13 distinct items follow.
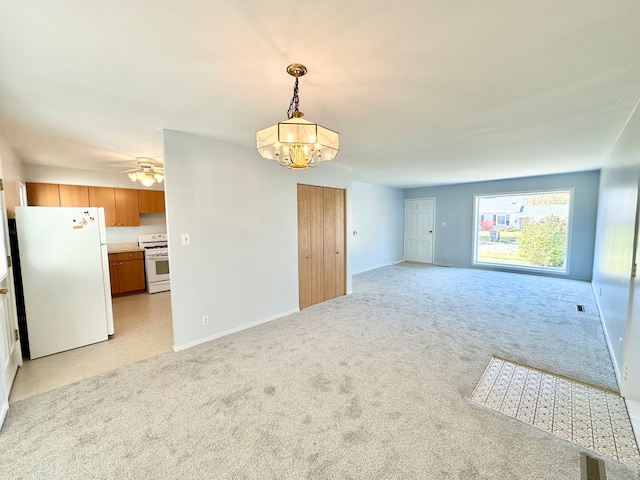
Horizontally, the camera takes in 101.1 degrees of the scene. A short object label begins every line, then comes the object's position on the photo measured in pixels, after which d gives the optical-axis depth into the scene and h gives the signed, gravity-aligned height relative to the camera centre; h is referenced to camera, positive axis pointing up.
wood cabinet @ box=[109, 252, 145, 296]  5.04 -0.97
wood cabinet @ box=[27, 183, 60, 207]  4.35 +0.50
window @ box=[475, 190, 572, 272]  6.01 -0.27
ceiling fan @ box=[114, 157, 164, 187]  4.07 +0.83
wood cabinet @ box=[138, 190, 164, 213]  5.44 +0.45
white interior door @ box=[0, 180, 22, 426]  2.05 -0.98
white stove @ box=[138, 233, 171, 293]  5.33 -0.80
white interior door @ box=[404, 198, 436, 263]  8.03 -0.30
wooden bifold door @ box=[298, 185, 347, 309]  4.22 -0.40
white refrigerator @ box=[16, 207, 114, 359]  2.85 -0.61
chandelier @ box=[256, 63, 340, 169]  1.59 +0.51
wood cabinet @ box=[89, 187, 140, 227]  4.92 +0.38
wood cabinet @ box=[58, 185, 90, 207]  4.59 +0.50
